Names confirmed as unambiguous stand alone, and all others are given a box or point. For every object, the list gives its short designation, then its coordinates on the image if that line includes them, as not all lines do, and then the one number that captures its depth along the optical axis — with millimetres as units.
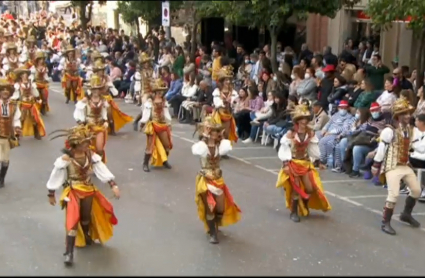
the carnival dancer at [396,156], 9391
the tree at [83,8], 31950
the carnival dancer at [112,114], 15937
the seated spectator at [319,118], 13859
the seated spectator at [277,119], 14742
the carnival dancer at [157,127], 12797
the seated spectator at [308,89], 15594
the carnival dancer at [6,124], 11664
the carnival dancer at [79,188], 8453
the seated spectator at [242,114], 16094
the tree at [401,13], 11703
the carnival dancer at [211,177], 9047
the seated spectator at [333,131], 13122
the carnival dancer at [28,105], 15352
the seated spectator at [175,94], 18922
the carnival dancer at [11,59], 20078
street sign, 22719
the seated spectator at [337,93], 14500
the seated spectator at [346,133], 12672
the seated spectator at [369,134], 12281
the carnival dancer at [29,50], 22784
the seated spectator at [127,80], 22538
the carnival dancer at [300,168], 9899
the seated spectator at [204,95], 17656
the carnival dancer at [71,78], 20219
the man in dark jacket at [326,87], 15043
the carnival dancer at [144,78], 13464
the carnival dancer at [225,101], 13398
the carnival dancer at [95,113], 12388
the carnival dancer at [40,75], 18453
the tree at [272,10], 16484
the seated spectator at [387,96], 12812
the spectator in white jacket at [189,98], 18203
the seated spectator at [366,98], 13375
